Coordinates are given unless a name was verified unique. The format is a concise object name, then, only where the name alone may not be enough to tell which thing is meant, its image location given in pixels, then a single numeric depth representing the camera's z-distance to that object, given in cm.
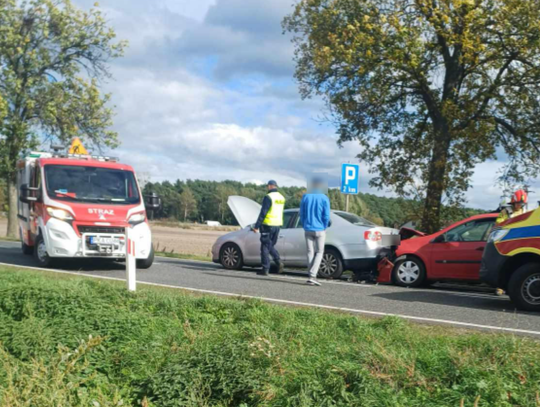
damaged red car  1245
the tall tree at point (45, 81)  2931
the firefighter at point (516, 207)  1130
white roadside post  934
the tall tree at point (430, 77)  1814
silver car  1411
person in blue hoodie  1255
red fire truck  1366
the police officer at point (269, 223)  1403
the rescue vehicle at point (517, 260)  941
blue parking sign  1812
